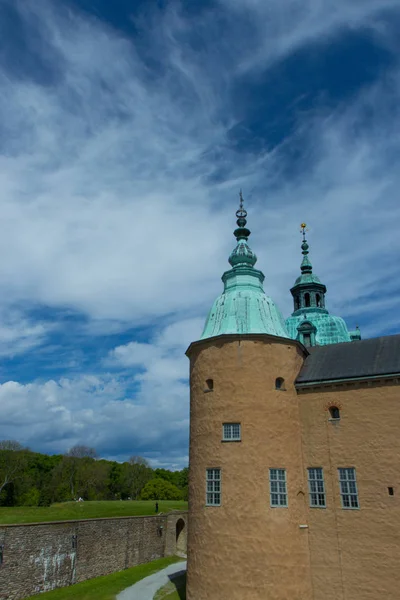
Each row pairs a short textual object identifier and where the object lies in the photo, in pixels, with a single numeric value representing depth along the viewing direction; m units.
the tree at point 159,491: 71.94
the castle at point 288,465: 21.16
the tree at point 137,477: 84.75
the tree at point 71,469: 71.55
